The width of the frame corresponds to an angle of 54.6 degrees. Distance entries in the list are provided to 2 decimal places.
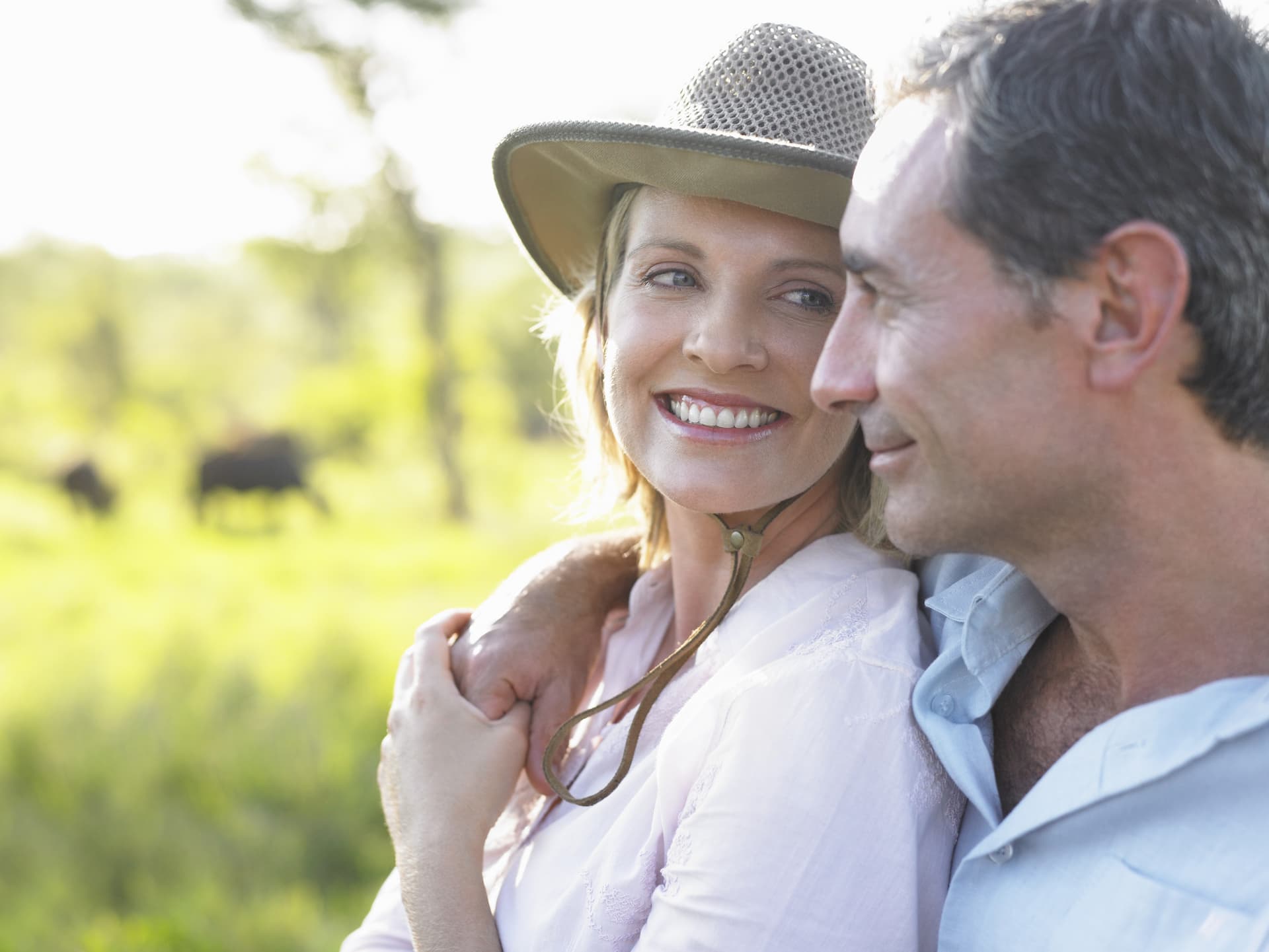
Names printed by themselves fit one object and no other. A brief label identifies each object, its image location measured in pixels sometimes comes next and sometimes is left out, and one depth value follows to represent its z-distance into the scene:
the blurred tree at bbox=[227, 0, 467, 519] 17.19
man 1.34
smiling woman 1.53
